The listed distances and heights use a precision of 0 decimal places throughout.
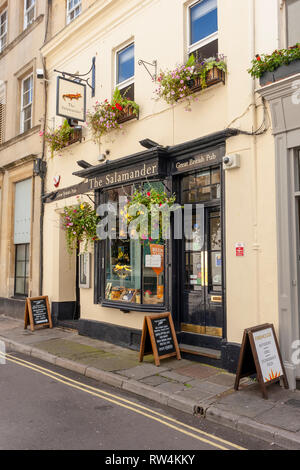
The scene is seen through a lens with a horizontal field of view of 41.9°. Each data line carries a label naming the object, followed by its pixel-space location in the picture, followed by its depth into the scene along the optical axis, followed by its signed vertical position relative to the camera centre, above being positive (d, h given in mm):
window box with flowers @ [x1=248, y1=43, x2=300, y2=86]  5820 +2996
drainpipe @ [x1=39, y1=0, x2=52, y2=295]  11633 +2535
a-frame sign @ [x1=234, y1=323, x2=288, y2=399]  5371 -1356
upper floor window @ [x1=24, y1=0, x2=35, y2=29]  13554 +8765
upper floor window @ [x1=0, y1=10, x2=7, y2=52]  15192 +9116
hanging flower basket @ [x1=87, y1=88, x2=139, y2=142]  8739 +3387
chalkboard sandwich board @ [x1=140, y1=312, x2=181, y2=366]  6969 -1385
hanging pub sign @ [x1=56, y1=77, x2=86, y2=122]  9234 +3932
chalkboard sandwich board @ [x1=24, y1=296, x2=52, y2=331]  10633 -1381
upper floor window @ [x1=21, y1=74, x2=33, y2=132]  13383 +5562
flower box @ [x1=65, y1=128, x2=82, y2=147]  10320 +3337
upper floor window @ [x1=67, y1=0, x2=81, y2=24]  11278 +7358
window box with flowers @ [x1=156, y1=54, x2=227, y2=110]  6957 +3403
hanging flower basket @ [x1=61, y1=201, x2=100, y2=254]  9367 +938
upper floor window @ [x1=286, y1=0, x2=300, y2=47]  6133 +3767
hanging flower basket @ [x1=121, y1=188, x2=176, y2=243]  7520 +1026
